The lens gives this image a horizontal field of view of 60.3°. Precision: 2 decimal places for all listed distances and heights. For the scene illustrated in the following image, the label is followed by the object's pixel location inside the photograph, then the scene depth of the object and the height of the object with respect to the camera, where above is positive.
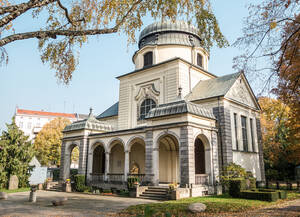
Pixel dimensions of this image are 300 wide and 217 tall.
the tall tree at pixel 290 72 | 9.26 +4.25
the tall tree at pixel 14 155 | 22.66 +1.11
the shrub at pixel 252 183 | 17.56 -0.92
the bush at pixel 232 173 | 16.71 -0.24
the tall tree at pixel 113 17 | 8.50 +4.95
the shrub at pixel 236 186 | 15.06 -0.96
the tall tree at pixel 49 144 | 41.25 +3.70
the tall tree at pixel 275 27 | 7.86 +4.48
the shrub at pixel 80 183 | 20.05 -1.17
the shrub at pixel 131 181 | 17.20 -0.83
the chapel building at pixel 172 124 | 17.06 +3.40
